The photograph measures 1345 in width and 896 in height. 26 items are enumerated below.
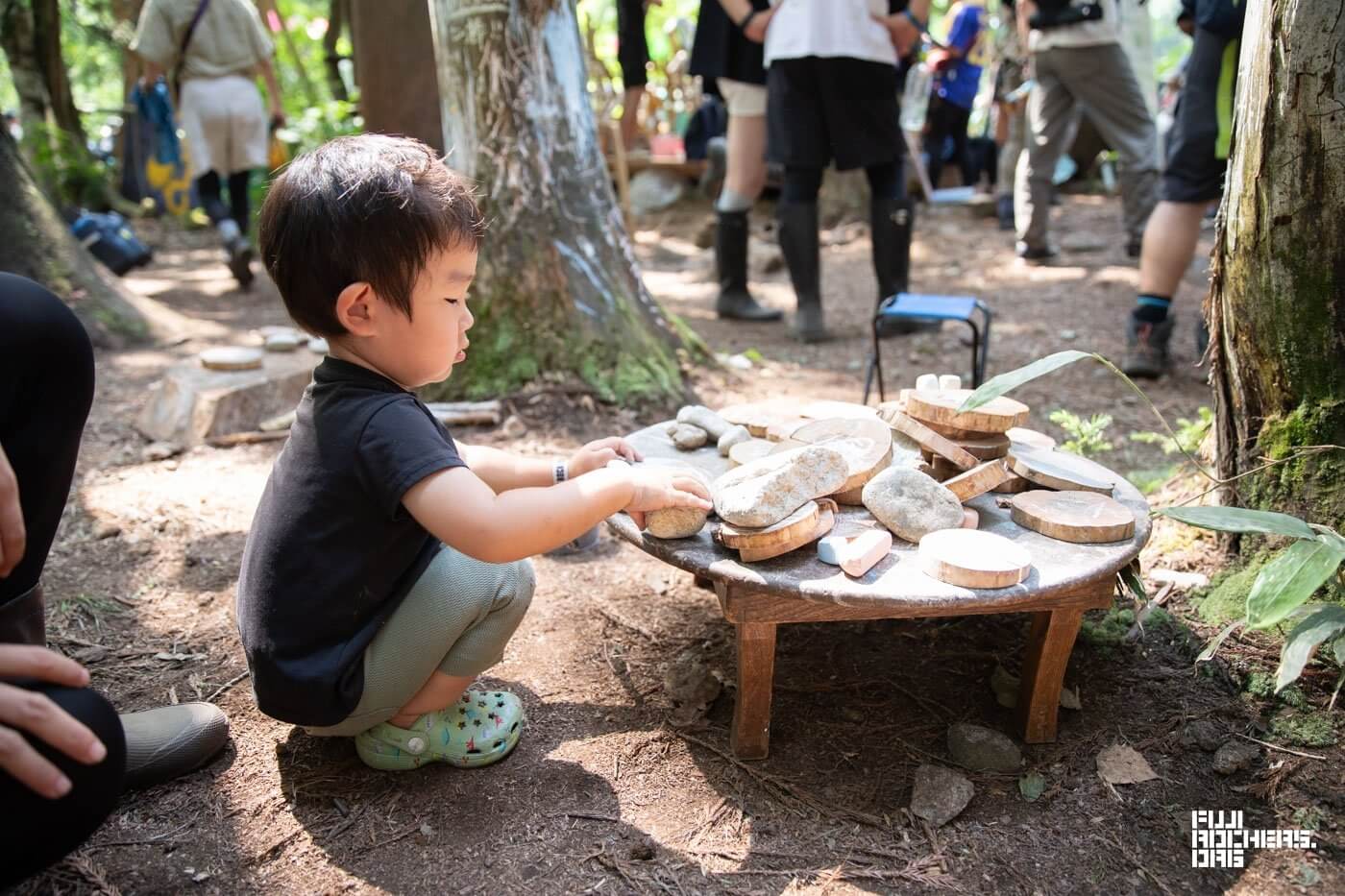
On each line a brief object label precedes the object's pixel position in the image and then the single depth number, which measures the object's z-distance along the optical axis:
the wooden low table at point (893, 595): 1.61
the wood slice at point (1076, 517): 1.76
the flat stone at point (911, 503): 1.80
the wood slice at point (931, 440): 1.96
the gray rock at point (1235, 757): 1.79
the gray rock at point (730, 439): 2.22
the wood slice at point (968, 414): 2.00
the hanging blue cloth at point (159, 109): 7.89
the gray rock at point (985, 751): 1.86
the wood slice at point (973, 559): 1.58
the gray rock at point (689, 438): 2.27
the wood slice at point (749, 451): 2.12
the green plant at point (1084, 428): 2.51
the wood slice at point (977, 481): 1.89
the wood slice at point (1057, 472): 1.96
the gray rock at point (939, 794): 1.74
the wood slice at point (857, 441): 1.93
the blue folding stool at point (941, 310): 3.17
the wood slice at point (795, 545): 1.71
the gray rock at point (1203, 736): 1.85
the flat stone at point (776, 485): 1.71
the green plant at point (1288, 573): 1.56
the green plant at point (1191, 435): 2.68
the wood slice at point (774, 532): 1.69
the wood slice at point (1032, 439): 2.23
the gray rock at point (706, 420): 2.30
